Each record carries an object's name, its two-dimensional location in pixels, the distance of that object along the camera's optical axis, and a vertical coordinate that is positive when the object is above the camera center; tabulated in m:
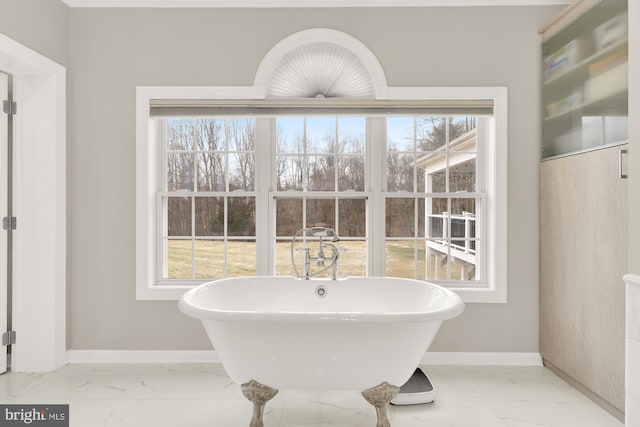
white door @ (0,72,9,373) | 2.77 +0.14
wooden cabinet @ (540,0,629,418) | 2.24 +0.09
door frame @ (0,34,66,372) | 2.79 -0.01
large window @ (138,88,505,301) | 3.09 +0.15
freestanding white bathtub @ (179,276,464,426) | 1.82 -0.60
